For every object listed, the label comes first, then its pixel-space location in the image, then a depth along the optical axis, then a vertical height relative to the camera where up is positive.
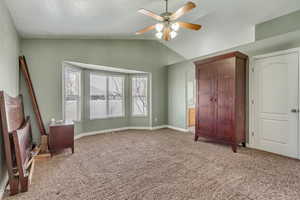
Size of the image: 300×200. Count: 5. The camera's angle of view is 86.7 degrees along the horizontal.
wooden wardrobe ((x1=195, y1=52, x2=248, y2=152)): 3.47 +0.00
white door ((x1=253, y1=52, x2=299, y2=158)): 3.06 -0.13
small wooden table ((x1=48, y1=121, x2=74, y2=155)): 3.21 -0.77
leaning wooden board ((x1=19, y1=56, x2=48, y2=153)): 3.37 -0.09
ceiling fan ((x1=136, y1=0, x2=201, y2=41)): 2.65 +1.31
